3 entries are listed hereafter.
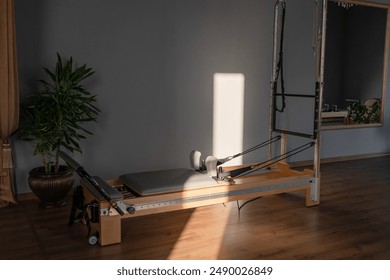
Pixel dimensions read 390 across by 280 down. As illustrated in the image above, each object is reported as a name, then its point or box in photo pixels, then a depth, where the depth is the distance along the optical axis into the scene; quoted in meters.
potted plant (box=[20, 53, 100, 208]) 3.43
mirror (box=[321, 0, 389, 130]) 5.50
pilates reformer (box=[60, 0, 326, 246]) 2.74
